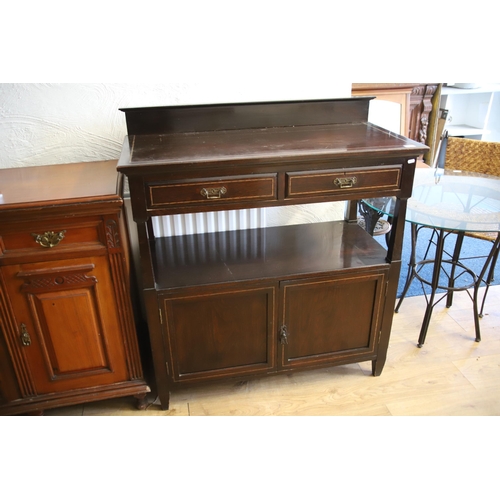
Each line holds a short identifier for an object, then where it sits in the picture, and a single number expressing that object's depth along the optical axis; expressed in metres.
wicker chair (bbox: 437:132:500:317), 2.36
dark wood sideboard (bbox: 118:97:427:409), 1.36
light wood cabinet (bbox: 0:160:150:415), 1.36
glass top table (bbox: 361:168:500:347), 1.73
